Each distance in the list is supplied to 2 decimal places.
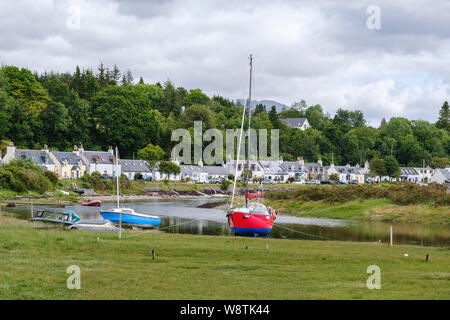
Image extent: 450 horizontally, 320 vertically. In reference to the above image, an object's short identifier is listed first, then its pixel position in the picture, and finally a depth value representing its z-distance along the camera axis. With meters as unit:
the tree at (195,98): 178.38
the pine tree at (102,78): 176.99
